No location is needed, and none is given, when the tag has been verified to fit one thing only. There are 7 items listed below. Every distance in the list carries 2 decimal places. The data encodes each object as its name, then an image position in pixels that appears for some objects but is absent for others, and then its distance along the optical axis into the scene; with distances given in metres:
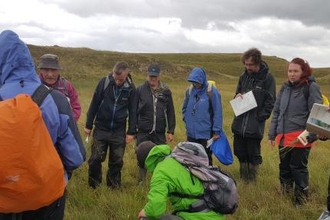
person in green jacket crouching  3.38
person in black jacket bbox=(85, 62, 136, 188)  6.04
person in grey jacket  5.38
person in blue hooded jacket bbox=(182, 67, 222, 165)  6.44
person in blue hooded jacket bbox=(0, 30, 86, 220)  2.87
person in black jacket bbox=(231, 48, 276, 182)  6.17
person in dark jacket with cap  6.55
